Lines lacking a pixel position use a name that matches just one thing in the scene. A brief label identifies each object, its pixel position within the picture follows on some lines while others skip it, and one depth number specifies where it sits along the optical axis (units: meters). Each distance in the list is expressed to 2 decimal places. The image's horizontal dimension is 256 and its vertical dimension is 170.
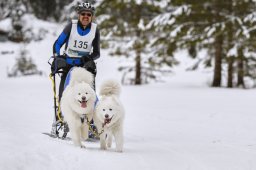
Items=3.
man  14.04
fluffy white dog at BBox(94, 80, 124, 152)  11.83
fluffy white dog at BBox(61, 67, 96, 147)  12.02
